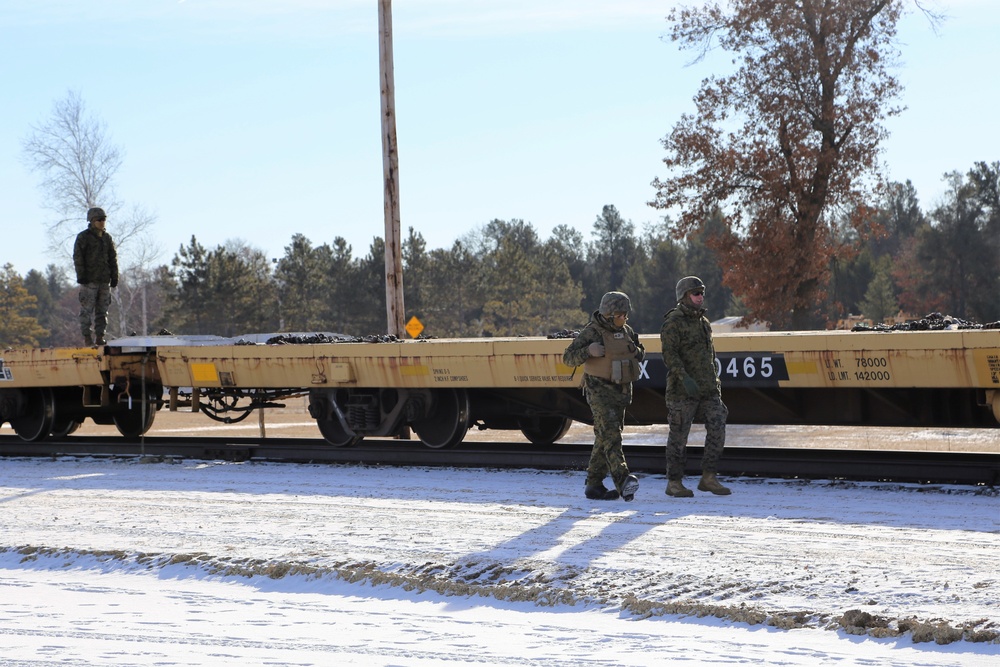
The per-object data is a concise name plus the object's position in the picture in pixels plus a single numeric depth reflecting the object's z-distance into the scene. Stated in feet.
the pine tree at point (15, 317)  288.51
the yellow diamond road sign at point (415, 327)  109.29
